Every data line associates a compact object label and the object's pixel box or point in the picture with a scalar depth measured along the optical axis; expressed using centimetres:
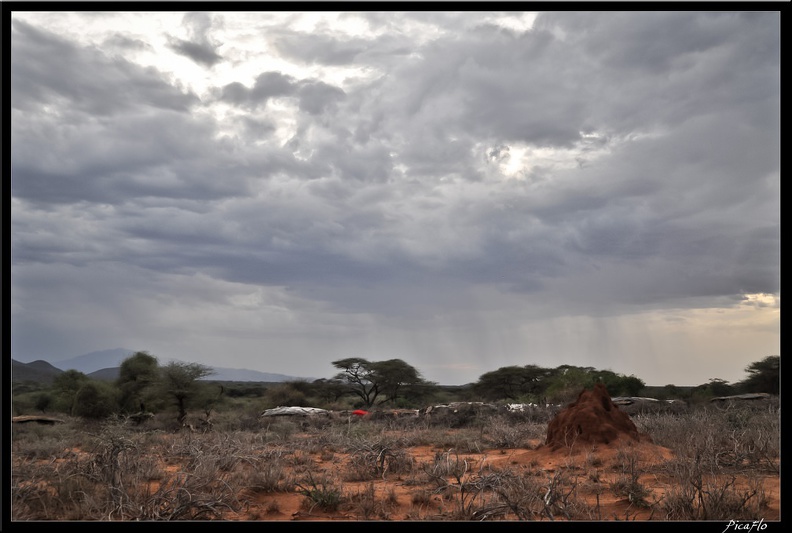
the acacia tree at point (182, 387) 2500
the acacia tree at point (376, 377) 4172
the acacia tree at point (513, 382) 3897
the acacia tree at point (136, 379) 2594
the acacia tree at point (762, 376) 3278
